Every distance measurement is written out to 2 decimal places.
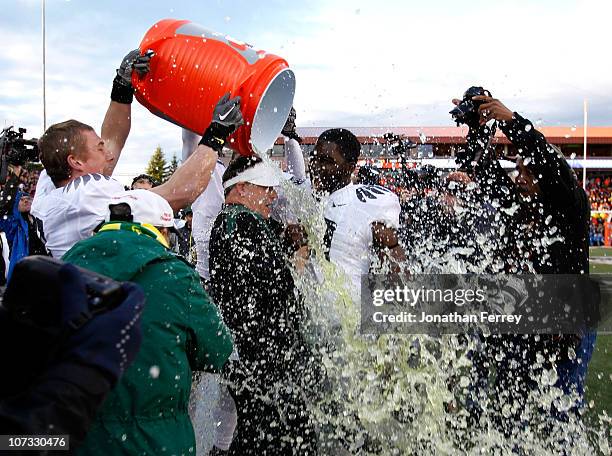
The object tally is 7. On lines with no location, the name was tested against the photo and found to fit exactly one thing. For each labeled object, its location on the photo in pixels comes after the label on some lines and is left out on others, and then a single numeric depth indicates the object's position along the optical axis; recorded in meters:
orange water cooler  2.87
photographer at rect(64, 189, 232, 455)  1.71
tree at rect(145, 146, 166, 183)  65.55
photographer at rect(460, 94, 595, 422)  2.96
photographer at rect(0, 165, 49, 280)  6.78
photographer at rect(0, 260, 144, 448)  1.13
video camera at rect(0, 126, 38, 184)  5.24
